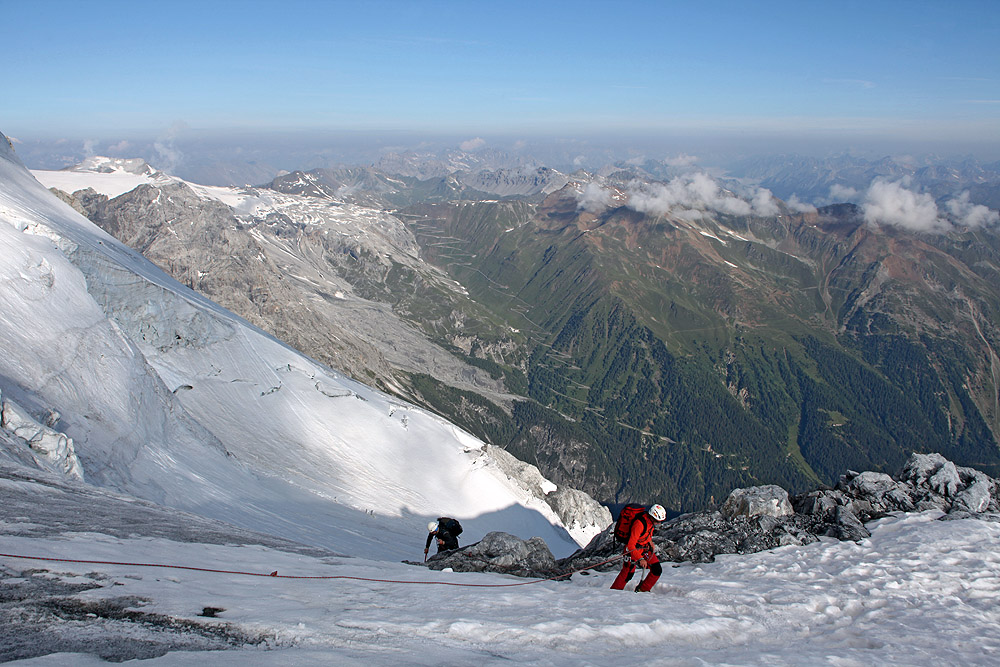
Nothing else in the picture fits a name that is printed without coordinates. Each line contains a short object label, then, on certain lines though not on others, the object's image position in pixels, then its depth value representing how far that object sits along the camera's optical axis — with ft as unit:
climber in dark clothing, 85.71
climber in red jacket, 58.44
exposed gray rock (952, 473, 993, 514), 83.15
